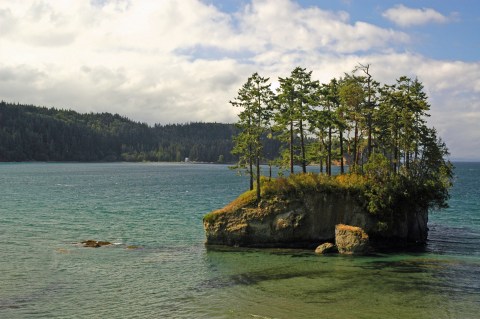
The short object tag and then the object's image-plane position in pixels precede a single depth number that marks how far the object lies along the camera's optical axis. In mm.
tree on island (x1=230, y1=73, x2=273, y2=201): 52000
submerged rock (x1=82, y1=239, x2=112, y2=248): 46969
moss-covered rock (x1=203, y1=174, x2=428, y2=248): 47562
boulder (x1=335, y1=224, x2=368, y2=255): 44844
